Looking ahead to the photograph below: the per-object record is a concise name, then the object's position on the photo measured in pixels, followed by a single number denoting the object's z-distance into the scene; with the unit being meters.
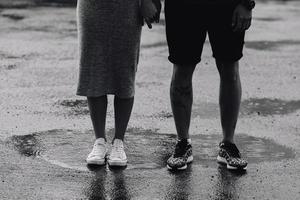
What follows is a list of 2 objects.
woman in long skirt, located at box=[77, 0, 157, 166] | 5.01
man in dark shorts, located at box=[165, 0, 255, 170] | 4.97
